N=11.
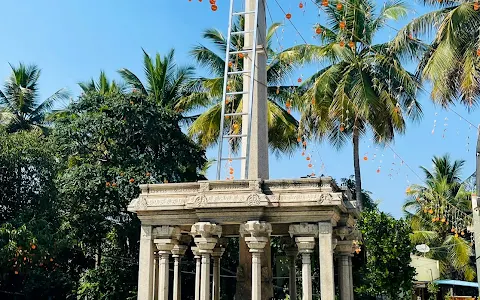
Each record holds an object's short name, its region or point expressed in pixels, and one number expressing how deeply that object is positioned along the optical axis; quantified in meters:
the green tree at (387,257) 21.52
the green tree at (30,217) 19.53
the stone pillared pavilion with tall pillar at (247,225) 9.74
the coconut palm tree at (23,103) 28.59
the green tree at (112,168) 22.53
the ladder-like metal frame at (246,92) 11.67
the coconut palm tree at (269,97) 25.19
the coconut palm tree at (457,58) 14.62
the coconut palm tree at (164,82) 27.72
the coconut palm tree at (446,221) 32.78
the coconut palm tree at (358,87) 22.64
